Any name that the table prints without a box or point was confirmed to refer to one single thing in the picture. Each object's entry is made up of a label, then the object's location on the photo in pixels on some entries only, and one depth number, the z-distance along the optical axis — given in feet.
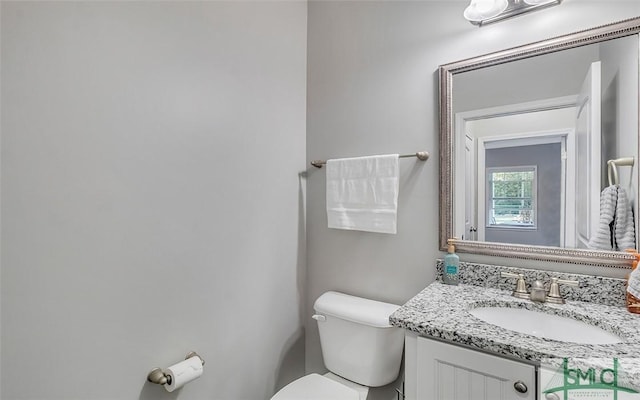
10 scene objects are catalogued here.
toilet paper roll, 3.66
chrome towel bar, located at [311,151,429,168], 4.75
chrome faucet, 3.69
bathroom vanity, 2.49
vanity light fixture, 3.92
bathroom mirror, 3.59
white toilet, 4.47
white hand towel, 4.96
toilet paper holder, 3.64
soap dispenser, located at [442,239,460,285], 4.39
